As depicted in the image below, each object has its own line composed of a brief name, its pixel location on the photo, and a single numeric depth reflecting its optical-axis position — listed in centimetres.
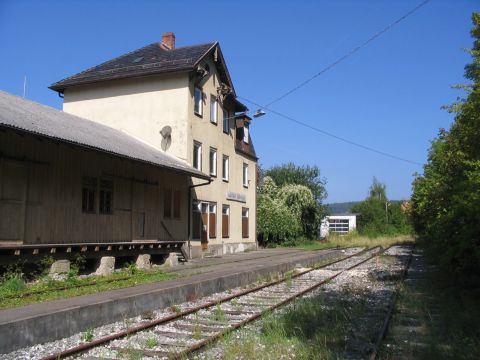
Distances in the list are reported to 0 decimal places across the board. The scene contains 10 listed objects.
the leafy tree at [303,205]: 4265
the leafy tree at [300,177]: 5041
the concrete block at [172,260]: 1928
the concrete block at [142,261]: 1778
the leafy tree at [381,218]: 6062
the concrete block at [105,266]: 1562
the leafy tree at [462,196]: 934
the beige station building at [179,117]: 2178
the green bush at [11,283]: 1082
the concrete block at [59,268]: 1351
